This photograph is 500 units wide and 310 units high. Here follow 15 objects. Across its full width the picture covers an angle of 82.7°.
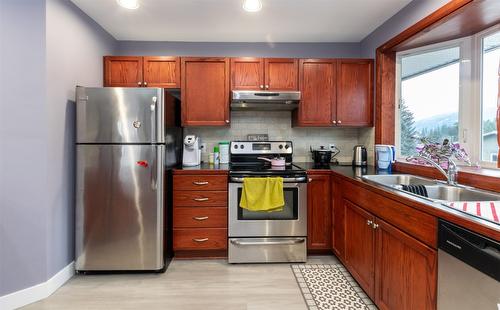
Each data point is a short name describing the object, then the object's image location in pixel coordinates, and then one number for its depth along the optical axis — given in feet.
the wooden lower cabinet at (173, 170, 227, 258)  8.95
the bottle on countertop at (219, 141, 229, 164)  10.67
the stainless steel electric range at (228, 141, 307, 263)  8.79
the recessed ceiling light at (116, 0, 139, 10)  7.48
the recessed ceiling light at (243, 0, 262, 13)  7.43
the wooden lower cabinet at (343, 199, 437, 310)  4.48
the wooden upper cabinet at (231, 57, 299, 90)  10.15
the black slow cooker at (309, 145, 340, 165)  10.28
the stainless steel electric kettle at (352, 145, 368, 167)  10.23
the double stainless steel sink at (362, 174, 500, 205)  5.41
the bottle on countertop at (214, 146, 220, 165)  10.73
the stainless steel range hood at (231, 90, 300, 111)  9.53
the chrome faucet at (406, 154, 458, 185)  6.13
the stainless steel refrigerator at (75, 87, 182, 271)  7.88
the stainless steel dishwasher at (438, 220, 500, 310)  3.28
